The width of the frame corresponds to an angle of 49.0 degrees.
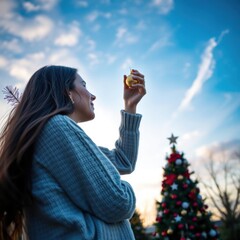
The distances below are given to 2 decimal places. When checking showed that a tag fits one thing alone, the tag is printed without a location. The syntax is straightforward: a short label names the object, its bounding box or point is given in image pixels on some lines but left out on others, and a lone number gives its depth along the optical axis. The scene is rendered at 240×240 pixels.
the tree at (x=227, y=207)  17.28
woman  1.11
